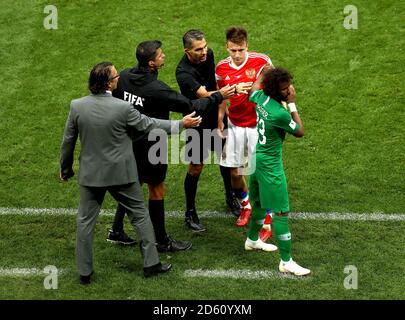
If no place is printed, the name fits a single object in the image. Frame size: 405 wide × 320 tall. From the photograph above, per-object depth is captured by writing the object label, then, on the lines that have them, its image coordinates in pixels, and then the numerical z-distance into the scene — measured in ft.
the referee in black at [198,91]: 48.96
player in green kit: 43.57
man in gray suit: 42.45
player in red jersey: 50.47
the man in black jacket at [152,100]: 45.44
